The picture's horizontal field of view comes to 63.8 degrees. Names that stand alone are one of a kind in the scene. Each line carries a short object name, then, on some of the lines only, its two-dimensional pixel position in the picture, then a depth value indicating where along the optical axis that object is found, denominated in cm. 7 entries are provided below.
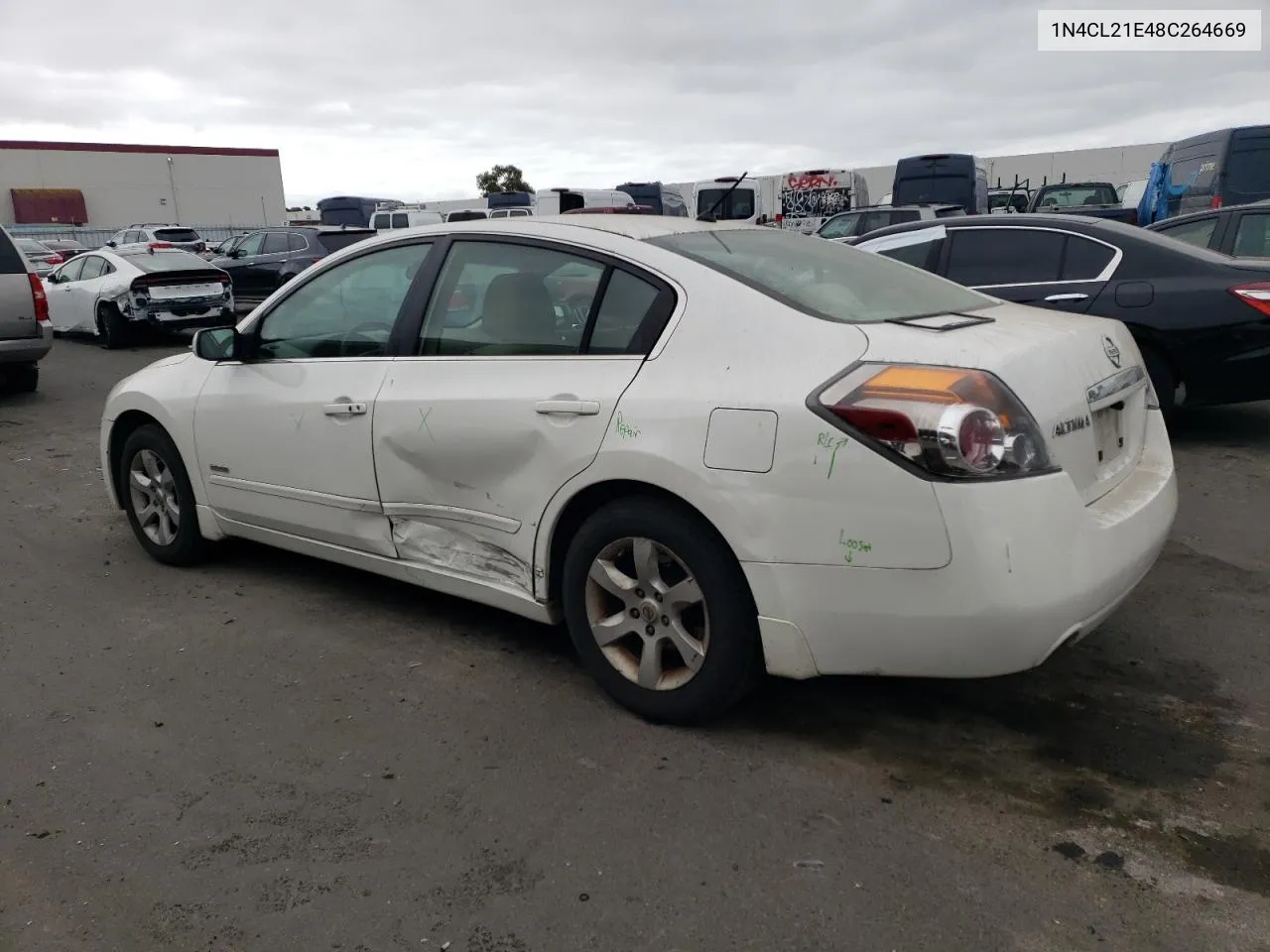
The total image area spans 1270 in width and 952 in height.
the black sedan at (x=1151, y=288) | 631
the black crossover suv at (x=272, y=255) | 1819
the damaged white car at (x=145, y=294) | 1403
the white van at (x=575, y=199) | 2330
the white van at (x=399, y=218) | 2778
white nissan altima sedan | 265
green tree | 6725
